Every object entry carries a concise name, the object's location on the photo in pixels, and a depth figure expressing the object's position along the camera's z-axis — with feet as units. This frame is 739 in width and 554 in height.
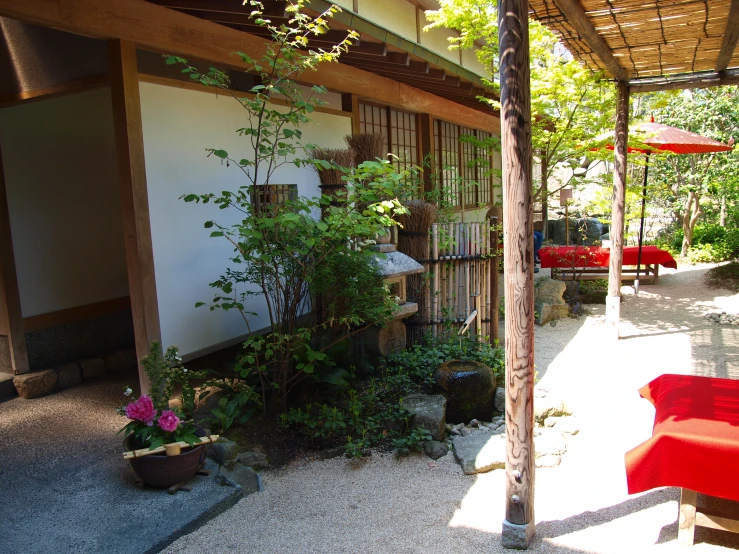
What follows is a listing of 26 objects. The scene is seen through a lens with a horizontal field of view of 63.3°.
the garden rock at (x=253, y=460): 14.33
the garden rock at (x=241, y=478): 13.26
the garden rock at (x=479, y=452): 14.32
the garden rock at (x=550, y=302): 29.53
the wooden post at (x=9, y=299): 17.67
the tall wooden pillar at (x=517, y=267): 10.37
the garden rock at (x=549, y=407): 17.12
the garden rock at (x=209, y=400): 16.67
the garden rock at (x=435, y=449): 15.19
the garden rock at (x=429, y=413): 15.83
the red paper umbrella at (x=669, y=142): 32.72
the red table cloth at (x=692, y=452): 10.36
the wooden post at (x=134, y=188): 14.73
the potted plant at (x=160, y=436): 12.40
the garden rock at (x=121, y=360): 20.25
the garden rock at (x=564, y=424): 16.28
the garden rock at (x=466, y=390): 17.19
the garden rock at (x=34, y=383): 17.78
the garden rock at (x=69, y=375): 18.66
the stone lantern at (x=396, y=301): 19.02
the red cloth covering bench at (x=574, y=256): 34.94
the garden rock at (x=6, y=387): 17.65
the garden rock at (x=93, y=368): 19.41
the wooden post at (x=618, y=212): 26.16
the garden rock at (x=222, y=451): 13.97
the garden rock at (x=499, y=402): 17.80
